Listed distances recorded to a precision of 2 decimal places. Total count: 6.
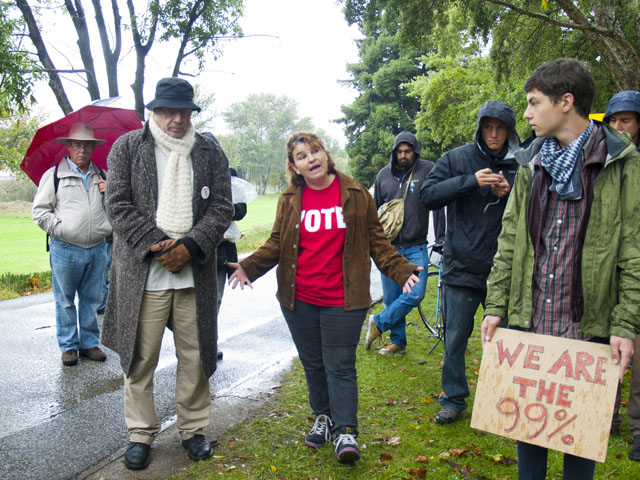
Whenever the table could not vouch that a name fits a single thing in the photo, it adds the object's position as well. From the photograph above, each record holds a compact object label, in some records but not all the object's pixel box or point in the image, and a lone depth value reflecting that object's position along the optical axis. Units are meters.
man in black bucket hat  3.68
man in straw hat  5.86
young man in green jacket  2.45
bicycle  6.48
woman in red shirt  3.77
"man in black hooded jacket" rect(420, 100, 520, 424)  4.14
